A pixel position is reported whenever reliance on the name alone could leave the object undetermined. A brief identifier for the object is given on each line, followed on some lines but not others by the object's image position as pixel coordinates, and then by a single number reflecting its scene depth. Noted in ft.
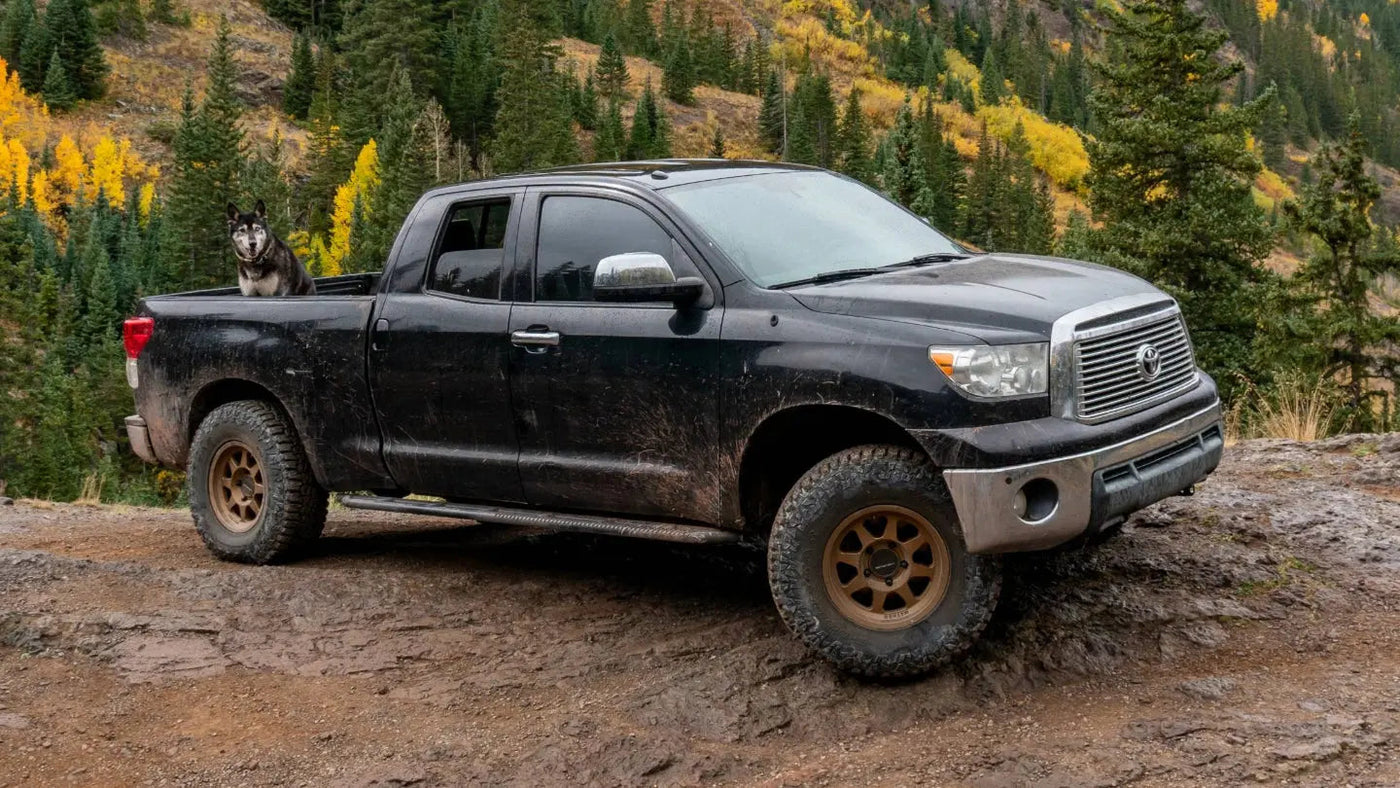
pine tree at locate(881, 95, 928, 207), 143.74
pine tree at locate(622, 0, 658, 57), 409.28
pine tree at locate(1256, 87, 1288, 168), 537.65
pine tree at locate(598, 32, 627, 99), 345.10
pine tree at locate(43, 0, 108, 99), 334.44
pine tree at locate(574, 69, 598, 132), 317.83
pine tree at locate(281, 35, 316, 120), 336.90
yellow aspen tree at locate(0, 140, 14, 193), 317.83
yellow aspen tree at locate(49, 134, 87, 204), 325.42
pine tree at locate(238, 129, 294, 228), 240.73
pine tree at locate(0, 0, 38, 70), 349.02
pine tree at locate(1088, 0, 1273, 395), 79.46
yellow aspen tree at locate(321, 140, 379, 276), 258.90
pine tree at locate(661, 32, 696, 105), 358.64
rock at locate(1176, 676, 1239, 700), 15.10
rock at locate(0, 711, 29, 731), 16.52
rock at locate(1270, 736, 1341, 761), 13.42
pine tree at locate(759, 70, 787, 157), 329.11
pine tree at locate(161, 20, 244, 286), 254.68
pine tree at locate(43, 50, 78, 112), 327.88
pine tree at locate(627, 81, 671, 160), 299.79
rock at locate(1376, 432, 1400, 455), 26.12
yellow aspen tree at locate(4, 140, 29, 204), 319.06
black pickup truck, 15.26
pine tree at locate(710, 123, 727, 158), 271.90
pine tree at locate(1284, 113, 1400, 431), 69.36
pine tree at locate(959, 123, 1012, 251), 301.02
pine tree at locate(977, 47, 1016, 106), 433.89
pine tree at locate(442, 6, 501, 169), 317.01
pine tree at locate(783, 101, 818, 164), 299.79
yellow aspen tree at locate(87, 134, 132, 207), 320.29
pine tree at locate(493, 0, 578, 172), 234.79
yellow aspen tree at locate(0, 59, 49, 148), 336.90
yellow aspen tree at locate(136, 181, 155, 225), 319.06
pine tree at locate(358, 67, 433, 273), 213.87
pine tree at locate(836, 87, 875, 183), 311.68
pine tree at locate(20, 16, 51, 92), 336.90
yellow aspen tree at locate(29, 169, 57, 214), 322.75
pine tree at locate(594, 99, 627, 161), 284.00
